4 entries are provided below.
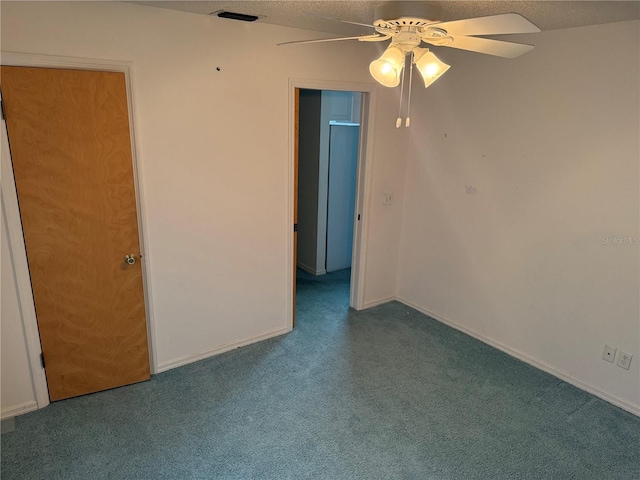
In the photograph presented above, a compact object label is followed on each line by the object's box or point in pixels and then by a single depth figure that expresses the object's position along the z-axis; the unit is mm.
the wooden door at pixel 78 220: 2383
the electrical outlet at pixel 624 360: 2785
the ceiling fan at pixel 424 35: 1750
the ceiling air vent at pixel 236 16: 2639
